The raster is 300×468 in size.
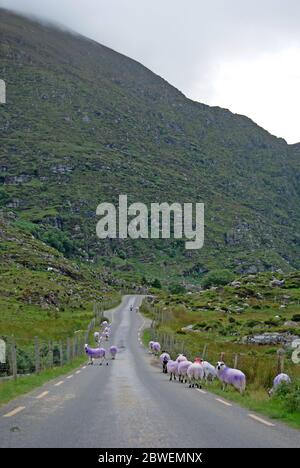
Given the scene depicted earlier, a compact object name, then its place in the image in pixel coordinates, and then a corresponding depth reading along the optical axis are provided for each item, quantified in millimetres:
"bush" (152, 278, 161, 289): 166412
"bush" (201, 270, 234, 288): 154875
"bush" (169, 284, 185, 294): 148000
